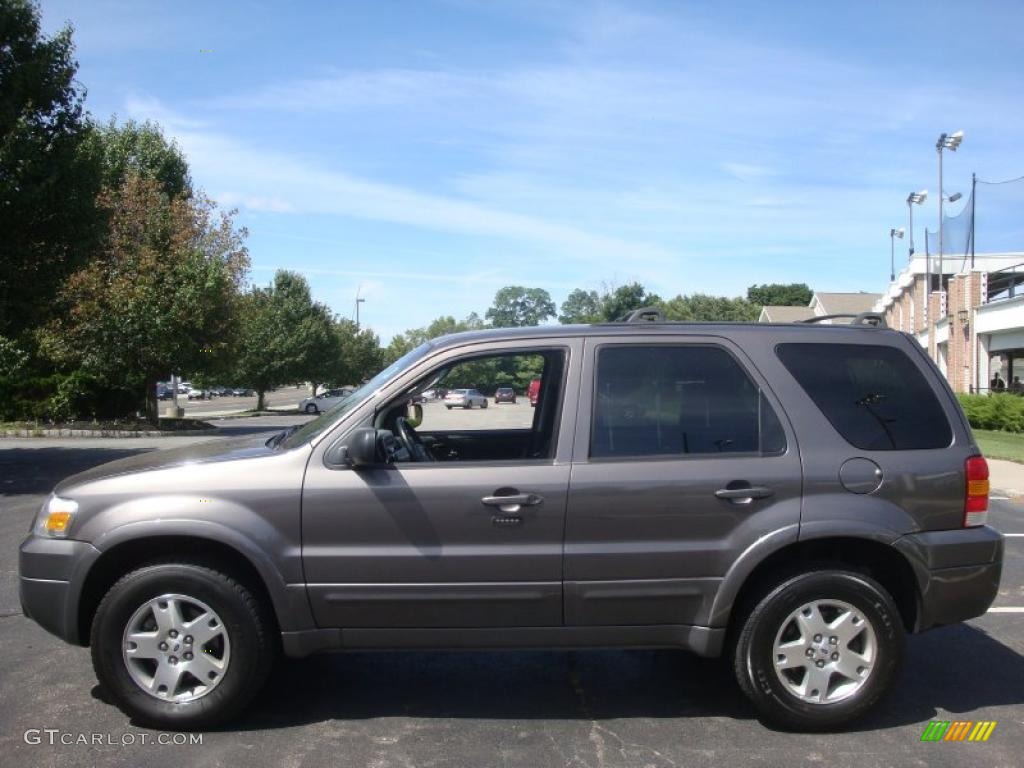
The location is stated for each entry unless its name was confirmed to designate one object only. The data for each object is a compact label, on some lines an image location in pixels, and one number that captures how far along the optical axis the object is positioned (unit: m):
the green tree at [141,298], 26.30
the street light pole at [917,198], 38.19
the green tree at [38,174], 13.65
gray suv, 4.09
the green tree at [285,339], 48.08
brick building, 31.34
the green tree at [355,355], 57.47
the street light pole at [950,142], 29.78
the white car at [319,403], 46.75
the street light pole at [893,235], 47.53
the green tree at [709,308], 59.14
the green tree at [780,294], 100.62
